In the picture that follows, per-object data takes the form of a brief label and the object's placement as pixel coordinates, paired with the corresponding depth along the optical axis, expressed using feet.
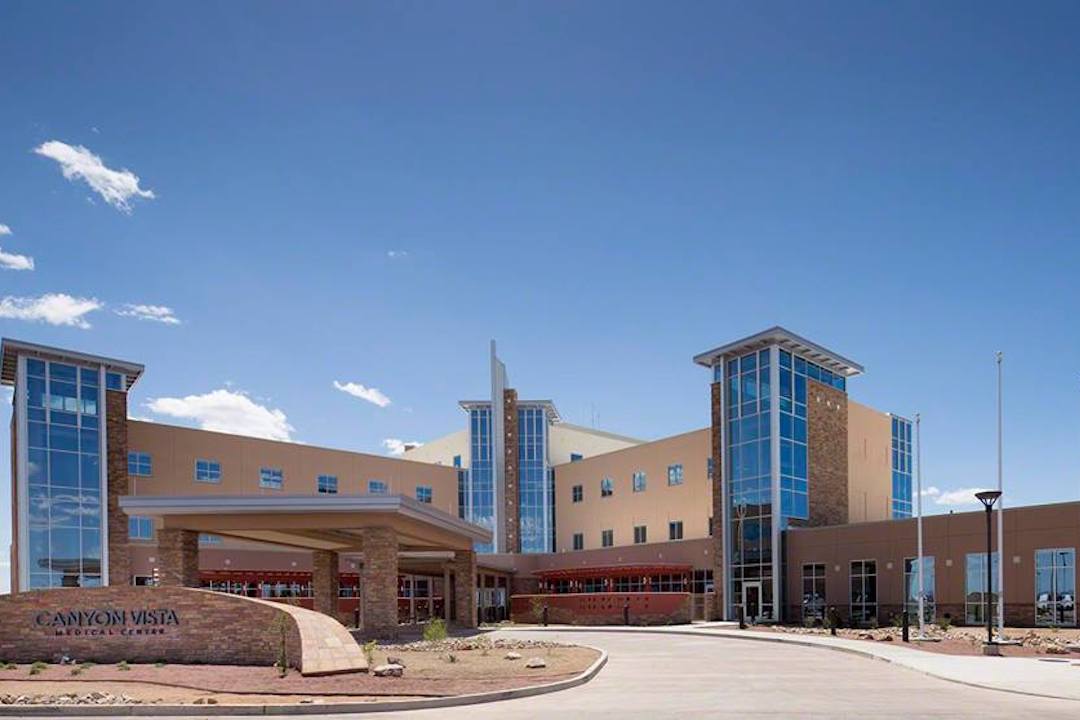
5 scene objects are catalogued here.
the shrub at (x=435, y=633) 89.66
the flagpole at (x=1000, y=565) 103.61
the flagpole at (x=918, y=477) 128.88
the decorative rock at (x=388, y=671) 65.46
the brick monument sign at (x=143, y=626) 76.38
